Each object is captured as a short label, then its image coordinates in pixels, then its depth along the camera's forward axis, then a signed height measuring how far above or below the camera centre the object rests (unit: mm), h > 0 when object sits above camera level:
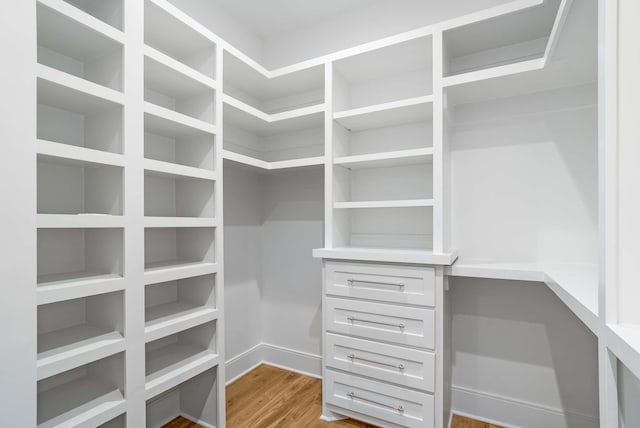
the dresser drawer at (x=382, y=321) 1683 -613
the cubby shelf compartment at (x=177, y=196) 1810 +113
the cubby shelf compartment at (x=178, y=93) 1644 +726
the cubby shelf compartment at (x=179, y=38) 1548 +978
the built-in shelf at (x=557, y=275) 1021 -288
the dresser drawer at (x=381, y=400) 1687 -1065
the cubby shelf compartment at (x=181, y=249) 1753 -202
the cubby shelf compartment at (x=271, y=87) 2125 +982
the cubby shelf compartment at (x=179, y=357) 1528 -789
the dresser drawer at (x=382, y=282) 1686 -390
